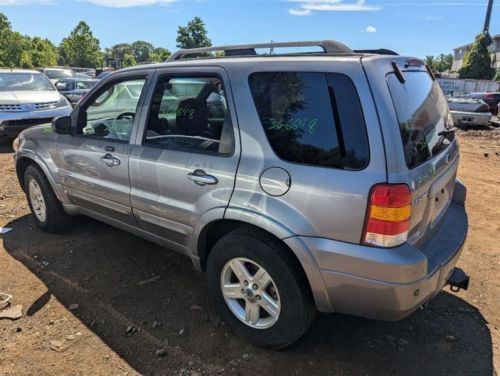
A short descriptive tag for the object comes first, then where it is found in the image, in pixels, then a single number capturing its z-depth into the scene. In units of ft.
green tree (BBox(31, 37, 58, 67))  189.88
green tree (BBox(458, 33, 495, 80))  143.23
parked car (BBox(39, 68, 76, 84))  65.73
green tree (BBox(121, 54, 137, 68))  263.39
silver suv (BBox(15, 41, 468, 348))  7.45
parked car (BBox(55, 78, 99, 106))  50.16
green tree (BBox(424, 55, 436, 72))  270.46
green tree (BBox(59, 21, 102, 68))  235.61
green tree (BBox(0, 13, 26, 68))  148.15
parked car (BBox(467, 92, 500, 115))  80.05
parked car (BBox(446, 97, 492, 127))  52.42
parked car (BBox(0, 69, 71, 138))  30.15
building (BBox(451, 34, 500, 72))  209.48
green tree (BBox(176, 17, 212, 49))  185.38
